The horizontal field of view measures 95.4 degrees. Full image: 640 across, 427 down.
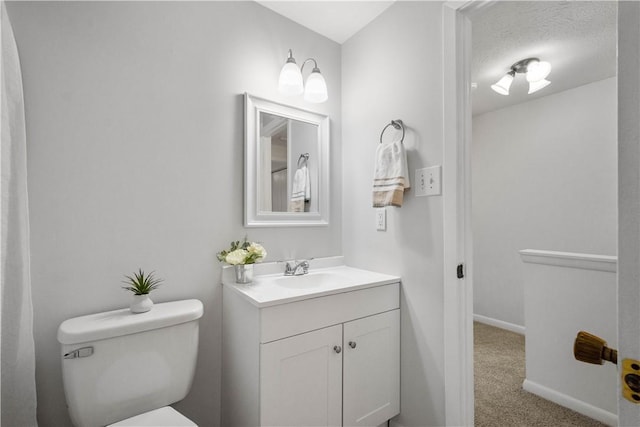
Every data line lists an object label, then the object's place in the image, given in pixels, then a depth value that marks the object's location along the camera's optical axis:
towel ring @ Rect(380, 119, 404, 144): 1.57
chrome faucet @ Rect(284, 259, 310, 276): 1.68
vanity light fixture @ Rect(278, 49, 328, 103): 1.63
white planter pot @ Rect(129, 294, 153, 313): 1.17
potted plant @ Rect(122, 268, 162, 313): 1.17
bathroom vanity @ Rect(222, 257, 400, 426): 1.16
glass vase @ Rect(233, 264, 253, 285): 1.46
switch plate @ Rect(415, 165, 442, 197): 1.39
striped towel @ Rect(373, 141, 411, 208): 1.48
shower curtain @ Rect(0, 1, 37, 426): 0.94
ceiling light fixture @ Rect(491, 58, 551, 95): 2.18
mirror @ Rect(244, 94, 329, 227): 1.63
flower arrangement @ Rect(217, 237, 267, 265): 1.41
